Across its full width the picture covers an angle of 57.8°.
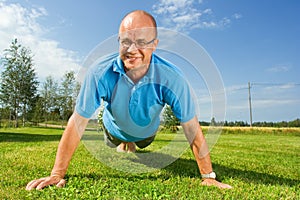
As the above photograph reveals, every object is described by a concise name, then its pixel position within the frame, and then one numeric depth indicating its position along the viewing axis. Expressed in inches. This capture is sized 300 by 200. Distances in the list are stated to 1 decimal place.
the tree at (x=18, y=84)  922.7
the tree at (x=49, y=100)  998.0
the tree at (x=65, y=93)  927.3
